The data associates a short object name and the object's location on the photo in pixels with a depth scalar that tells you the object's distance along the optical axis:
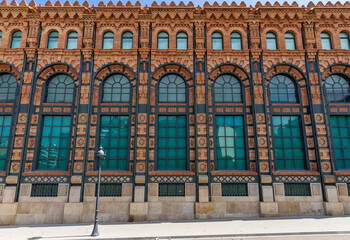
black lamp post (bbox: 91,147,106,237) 10.07
